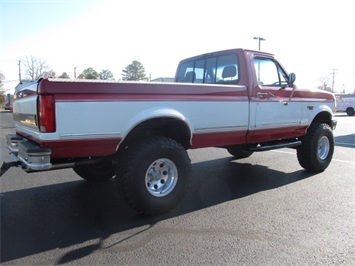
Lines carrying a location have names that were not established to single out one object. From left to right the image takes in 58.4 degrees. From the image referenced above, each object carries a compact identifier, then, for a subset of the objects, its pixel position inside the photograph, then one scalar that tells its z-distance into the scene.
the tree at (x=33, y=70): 73.57
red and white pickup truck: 3.36
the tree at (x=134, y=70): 71.44
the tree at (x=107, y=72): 59.11
